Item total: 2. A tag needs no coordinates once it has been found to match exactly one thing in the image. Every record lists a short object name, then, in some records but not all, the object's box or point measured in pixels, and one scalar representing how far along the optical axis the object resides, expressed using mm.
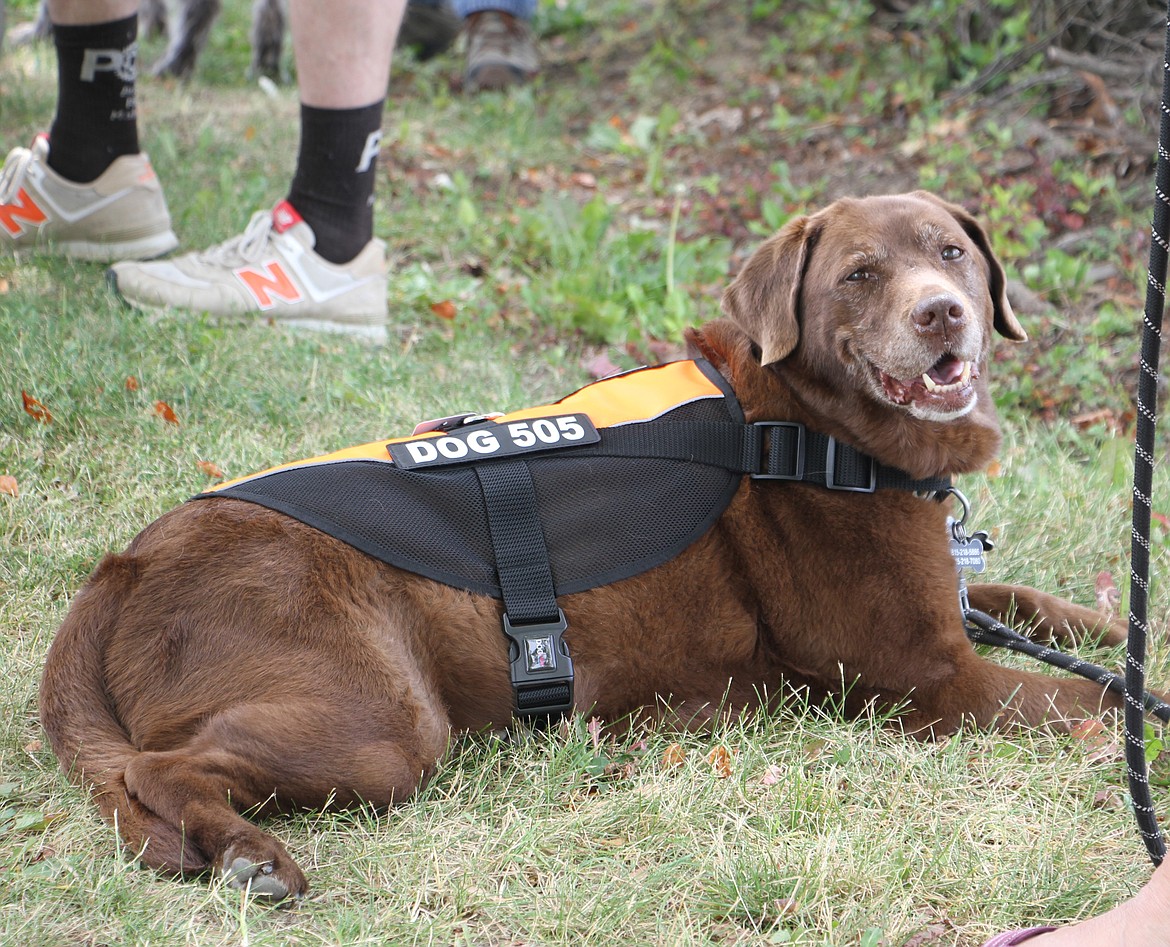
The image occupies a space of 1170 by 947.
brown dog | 4699
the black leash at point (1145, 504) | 3604
